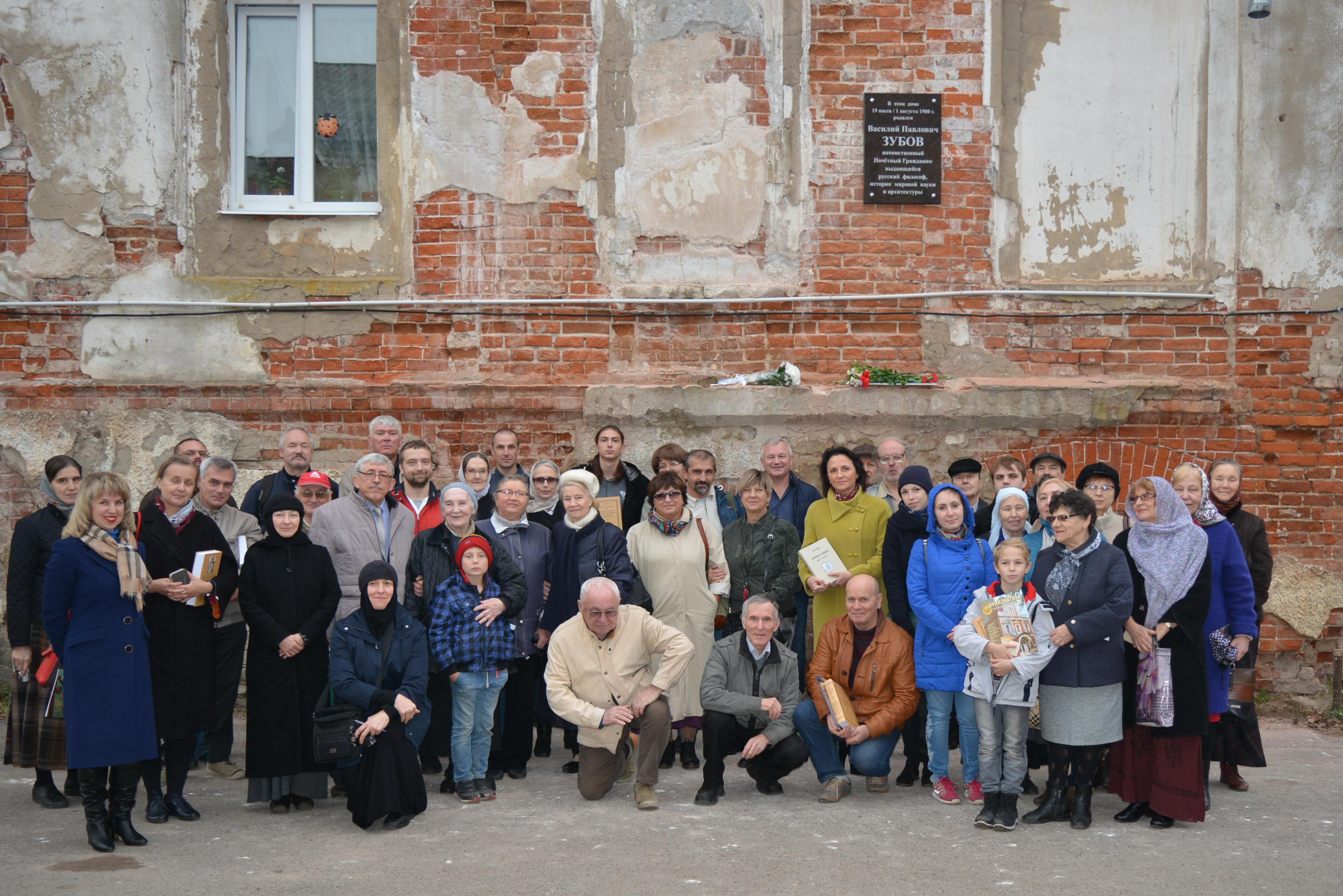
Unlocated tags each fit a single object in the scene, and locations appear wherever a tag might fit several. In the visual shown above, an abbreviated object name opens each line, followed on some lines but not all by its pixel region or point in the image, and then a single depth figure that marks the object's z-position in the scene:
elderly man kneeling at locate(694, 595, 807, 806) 6.02
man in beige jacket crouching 6.01
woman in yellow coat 6.77
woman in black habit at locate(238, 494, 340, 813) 5.80
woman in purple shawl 5.58
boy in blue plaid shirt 6.07
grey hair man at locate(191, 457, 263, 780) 6.23
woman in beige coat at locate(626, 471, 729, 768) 6.73
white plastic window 8.48
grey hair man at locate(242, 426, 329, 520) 7.10
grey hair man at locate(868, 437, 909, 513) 7.39
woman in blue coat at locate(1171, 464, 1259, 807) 6.01
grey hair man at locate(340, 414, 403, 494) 7.18
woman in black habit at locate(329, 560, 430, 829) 5.56
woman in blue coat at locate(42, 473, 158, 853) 5.23
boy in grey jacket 5.60
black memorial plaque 8.27
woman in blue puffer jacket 5.98
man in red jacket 6.69
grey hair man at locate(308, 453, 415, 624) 6.27
